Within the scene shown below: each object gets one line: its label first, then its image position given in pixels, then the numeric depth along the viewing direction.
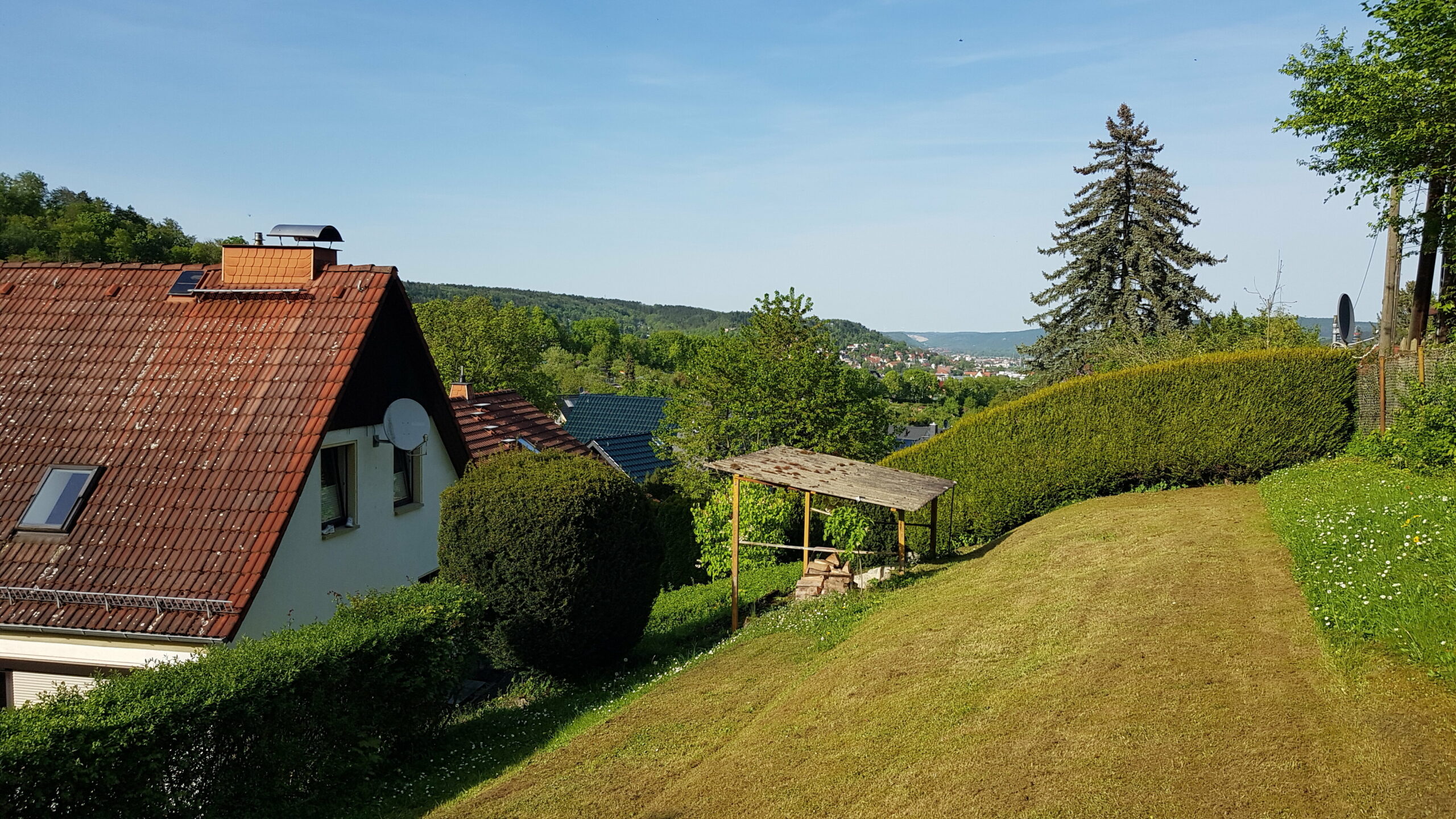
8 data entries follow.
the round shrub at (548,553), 10.83
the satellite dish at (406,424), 13.30
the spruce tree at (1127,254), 35.25
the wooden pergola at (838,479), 14.79
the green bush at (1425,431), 13.19
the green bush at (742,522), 18.20
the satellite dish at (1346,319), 20.00
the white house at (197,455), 9.58
